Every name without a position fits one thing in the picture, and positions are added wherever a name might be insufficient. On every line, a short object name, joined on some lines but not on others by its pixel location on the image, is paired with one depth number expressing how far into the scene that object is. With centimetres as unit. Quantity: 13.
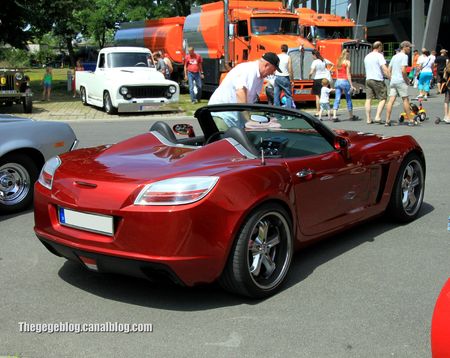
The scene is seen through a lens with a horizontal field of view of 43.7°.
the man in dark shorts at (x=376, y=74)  1287
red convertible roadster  341
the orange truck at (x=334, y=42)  2095
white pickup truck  1602
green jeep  1648
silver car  581
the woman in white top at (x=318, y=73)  1559
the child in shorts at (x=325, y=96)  1436
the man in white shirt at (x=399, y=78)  1276
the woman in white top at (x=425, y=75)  1979
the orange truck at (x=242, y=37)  1822
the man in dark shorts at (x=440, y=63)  2495
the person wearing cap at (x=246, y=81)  623
